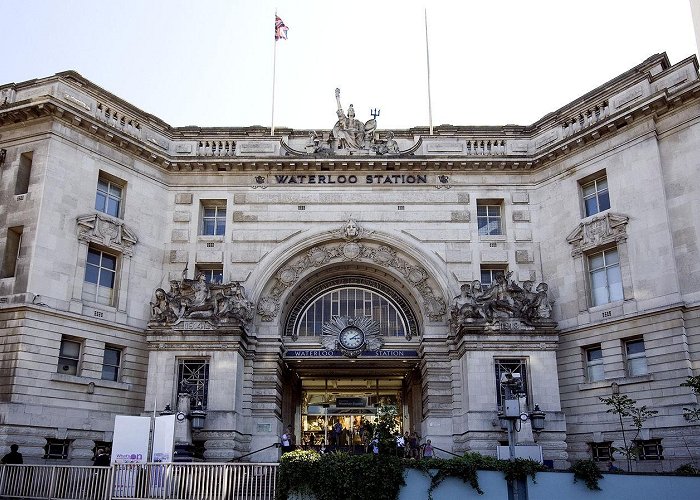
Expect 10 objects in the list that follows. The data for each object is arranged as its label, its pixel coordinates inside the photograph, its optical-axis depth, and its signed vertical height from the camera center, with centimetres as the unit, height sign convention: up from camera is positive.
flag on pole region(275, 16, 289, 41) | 3869 +2181
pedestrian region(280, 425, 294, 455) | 2991 -3
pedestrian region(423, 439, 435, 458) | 2908 -34
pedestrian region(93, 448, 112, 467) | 2670 -69
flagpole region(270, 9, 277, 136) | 3619 +1599
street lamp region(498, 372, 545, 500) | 2061 +93
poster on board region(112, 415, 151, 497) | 2180 +7
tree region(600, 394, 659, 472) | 2675 +102
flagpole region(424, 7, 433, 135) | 3683 +1738
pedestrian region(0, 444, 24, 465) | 2344 -52
